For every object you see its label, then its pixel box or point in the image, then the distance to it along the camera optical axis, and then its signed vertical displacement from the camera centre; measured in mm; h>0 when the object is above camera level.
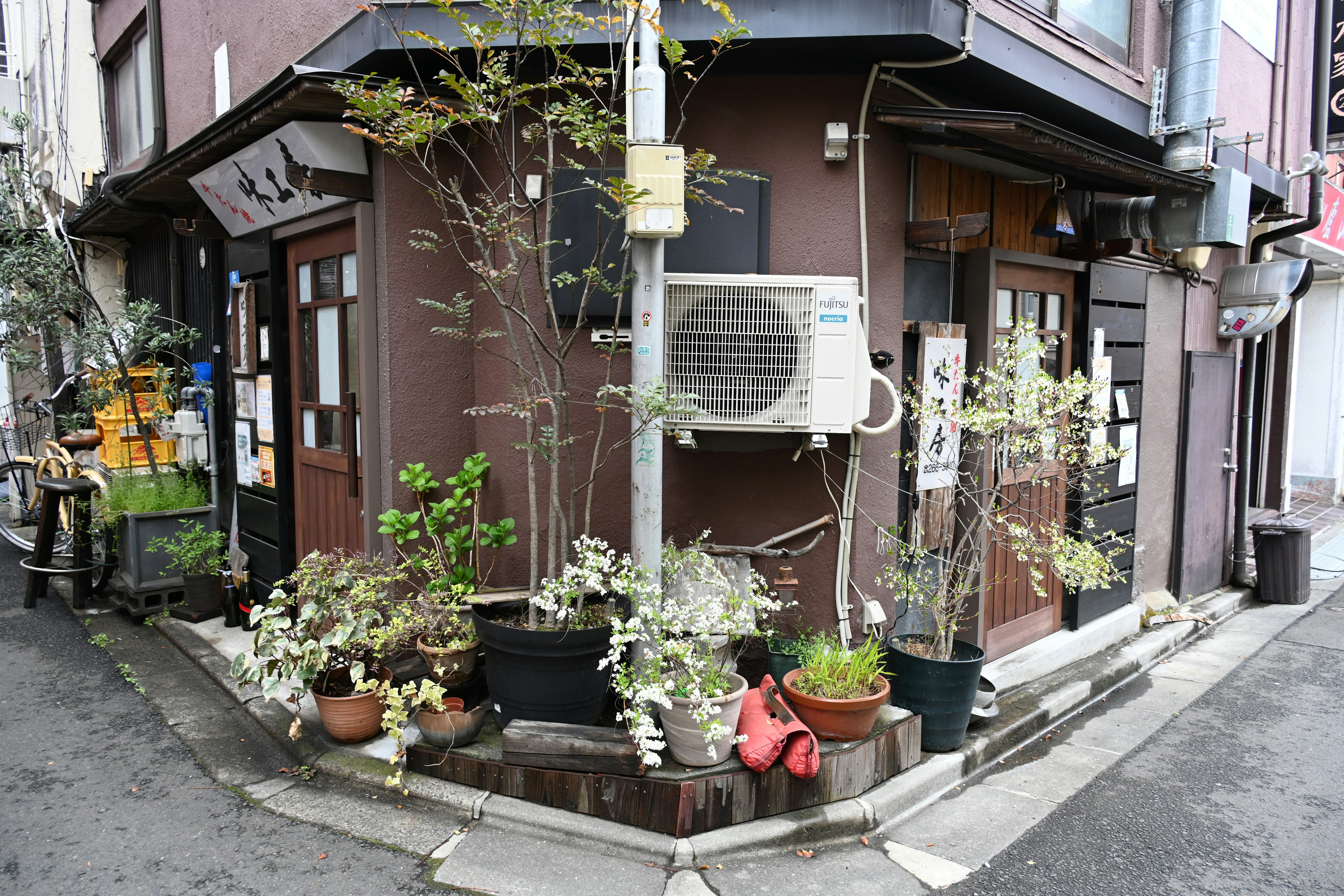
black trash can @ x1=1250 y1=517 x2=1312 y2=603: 8211 -1662
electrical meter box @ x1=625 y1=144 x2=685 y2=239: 3727 +923
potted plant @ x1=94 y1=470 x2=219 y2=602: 6449 -1028
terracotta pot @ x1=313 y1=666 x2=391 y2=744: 4289 -1689
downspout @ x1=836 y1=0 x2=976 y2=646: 4598 -516
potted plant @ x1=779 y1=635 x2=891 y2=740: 4070 -1502
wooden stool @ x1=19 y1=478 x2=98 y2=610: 6711 -1283
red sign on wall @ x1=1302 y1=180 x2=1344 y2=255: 9281 +1933
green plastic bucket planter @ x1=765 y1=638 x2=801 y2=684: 4586 -1478
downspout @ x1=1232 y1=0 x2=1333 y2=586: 8180 +1473
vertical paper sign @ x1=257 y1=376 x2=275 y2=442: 6126 -197
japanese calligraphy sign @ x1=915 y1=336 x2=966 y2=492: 5125 -67
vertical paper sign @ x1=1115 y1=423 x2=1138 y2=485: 6801 -530
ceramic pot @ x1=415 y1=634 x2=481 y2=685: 4262 -1398
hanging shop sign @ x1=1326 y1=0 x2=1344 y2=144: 8758 +3321
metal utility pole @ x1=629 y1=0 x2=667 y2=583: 3727 +288
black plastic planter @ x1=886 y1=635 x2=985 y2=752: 4453 -1618
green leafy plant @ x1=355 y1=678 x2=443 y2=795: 3928 -1504
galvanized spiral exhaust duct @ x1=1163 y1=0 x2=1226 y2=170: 6043 +2331
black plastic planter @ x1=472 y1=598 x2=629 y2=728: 3902 -1348
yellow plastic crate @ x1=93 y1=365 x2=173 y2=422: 7164 -143
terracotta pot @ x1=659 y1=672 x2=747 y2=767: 3760 -1553
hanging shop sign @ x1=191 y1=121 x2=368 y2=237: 4656 +1327
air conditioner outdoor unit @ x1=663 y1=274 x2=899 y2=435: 4172 +198
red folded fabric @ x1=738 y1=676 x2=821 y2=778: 3758 -1601
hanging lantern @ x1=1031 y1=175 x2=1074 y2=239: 5879 +1215
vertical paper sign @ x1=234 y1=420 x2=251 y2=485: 6500 -492
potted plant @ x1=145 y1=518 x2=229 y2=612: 6391 -1338
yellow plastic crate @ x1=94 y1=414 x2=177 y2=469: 7234 -498
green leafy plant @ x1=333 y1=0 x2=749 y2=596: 3732 +1114
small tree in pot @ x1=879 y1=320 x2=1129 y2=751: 4441 -832
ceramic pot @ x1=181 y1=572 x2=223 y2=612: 6383 -1558
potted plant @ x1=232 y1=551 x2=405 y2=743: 4164 -1298
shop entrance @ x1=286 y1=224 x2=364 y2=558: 5215 -15
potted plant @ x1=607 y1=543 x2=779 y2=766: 3682 -1311
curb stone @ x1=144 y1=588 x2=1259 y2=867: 3643 -1969
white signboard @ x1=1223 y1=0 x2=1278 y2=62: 7387 +3384
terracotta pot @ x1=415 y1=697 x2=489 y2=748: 4035 -1638
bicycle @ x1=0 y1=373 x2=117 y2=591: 7176 -797
